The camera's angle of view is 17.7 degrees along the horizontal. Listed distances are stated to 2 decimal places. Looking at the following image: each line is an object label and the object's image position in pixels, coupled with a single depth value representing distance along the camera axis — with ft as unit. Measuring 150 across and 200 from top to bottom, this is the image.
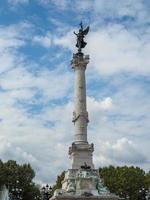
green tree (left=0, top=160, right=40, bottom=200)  254.27
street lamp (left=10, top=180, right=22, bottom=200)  255.70
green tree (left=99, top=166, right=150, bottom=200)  256.32
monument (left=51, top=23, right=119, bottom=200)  172.55
